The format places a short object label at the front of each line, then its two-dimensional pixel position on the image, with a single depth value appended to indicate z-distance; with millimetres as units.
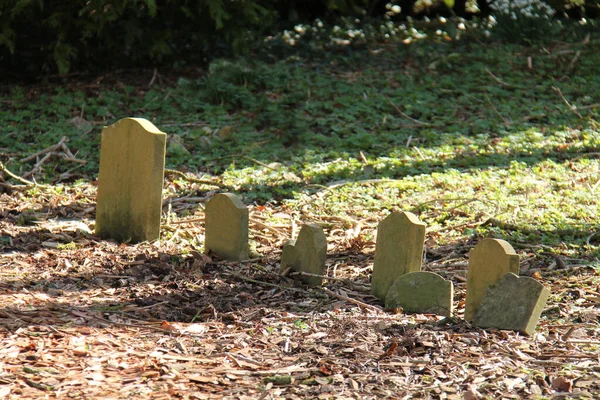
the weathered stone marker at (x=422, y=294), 8203
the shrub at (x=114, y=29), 17734
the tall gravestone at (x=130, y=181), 10641
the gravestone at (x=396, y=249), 8680
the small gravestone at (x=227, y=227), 10164
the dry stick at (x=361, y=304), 8492
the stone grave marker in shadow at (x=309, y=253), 9266
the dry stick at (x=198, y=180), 13930
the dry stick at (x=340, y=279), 9261
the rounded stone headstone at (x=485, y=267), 7871
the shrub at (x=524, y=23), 22406
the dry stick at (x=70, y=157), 14906
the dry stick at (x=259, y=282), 9219
